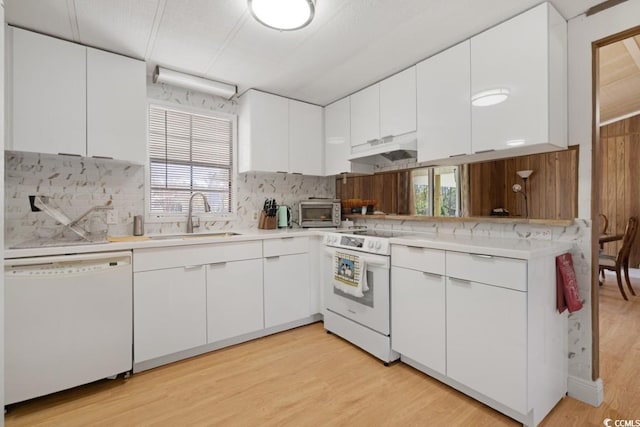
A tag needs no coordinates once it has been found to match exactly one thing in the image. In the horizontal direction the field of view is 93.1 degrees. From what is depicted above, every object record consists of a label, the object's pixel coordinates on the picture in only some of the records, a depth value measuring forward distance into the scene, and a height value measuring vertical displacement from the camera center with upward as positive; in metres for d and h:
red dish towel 1.74 -0.44
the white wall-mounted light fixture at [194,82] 2.64 +1.20
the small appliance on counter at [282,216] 3.38 -0.03
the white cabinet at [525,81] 1.79 +0.83
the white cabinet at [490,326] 1.60 -0.67
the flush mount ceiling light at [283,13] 1.74 +1.20
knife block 3.23 -0.09
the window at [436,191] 2.59 +0.20
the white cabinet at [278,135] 3.09 +0.85
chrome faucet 2.89 +0.04
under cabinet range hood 2.59 +0.59
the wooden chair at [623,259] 3.71 -0.59
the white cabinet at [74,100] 2.02 +0.83
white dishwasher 1.75 -0.67
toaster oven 3.41 +0.00
